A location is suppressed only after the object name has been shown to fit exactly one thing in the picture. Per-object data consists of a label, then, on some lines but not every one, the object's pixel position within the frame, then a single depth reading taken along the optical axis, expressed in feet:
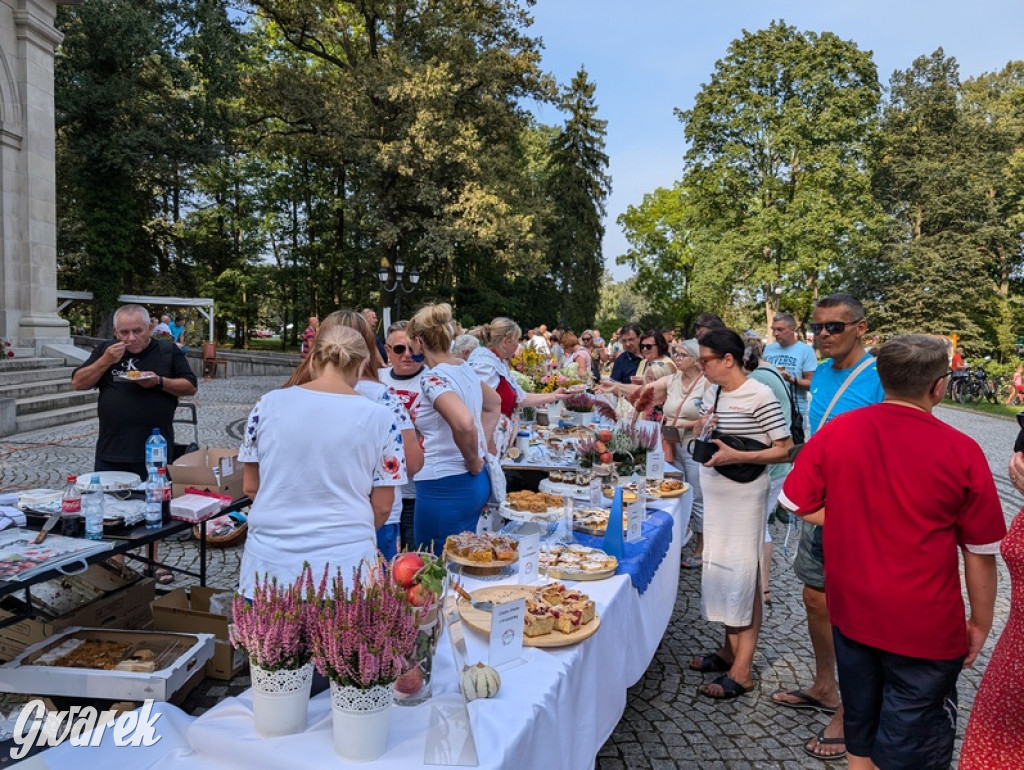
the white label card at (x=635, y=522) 10.71
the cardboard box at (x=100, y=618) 11.12
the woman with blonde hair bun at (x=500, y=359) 14.66
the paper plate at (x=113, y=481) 10.95
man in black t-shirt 13.62
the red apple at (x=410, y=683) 5.99
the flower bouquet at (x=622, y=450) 14.74
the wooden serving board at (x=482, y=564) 8.68
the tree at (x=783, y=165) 82.69
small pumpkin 6.09
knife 9.11
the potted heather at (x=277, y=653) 5.19
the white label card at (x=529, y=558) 8.67
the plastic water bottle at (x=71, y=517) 9.70
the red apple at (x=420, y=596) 5.91
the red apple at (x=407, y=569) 6.20
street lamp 61.21
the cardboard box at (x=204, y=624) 11.42
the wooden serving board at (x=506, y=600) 7.17
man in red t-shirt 6.72
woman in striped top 10.95
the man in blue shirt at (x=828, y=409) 10.26
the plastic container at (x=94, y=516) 9.47
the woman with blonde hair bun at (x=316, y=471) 6.76
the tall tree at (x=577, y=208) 105.91
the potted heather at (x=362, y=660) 5.02
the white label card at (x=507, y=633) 6.54
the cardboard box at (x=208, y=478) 13.10
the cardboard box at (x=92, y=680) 9.63
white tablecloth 5.30
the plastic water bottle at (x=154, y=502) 10.13
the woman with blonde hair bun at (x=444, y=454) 10.36
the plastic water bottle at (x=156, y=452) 11.48
